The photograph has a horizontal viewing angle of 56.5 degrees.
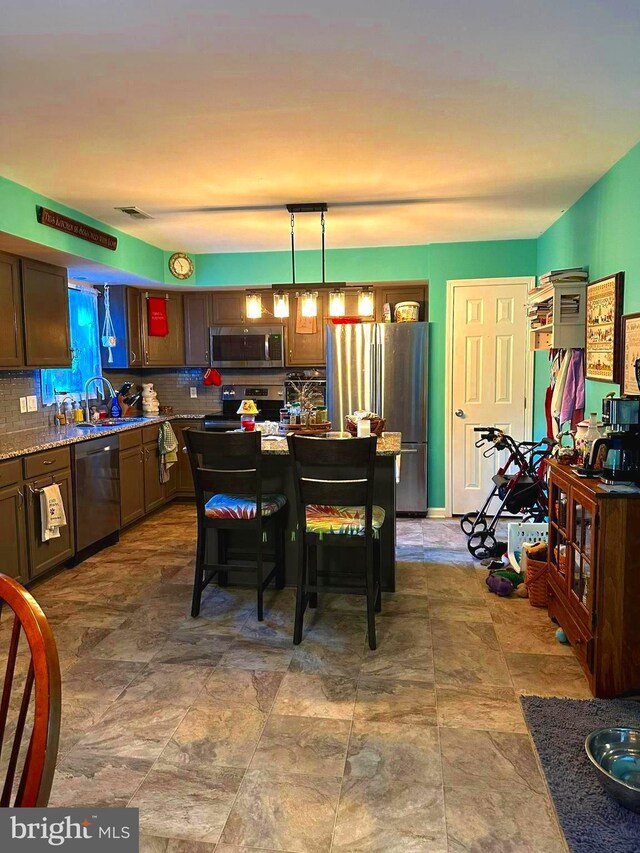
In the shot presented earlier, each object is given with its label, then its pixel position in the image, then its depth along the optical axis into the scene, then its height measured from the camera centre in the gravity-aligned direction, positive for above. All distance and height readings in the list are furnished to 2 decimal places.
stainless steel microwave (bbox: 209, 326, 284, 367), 5.98 +0.25
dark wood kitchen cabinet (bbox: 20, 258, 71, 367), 4.03 +0.41
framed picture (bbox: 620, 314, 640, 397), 2.87 +0.07
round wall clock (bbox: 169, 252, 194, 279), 5.71 +1.02
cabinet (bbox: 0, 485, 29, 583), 3.42 -0.95
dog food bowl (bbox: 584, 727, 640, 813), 1.89 -1.32
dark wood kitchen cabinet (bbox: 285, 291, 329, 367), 5.93 +0.24
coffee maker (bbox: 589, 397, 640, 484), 2.56 -0.34
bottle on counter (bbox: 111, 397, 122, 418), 5.66 -0.35
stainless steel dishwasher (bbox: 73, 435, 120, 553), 4.21 -0.87
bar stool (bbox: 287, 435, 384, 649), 2.90 -0.68
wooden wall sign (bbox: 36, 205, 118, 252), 3.71 +0.98
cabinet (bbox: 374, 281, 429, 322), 5.75 +0.72
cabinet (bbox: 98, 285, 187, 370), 5.78 +0.38
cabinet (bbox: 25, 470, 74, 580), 3.67 -1.05
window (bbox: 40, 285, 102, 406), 5.28 +0.26
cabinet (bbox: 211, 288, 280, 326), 6.05 +0.63
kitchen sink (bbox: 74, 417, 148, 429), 4.92 -0.44
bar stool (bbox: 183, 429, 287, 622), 3.20 -0.69
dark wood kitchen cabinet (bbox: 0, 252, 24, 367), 3.77 +0.38
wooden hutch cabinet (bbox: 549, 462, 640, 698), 2.42 -0.93
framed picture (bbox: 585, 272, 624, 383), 3.12 +0.21
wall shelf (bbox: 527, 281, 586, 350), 3.71 +0.33
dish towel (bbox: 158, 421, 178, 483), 5.60 -0.72
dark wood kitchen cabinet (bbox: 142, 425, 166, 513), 5.32 -0.88
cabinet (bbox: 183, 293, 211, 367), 6.12 +0.45
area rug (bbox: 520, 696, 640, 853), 1.78 -1.39
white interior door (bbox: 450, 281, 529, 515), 5.28 +0.02
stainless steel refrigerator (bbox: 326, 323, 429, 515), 5.35 -0.11
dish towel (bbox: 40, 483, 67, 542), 3.73 -0.88
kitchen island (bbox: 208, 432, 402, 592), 3.50 -0.75
